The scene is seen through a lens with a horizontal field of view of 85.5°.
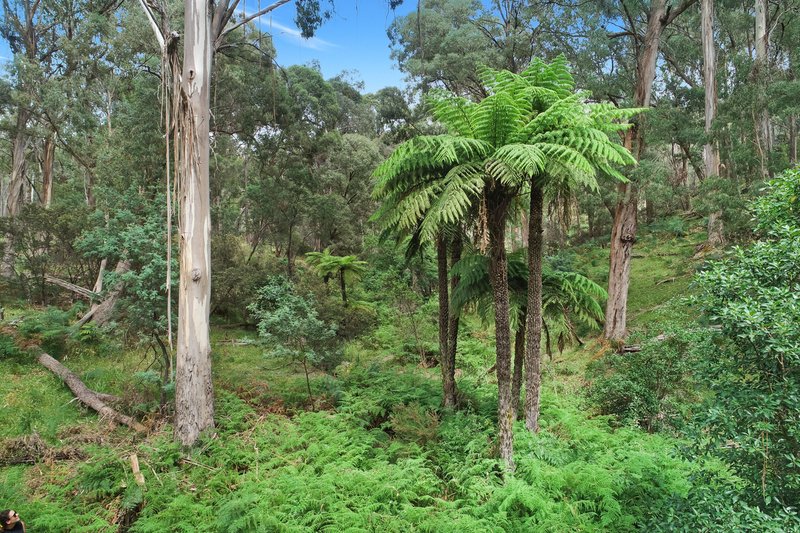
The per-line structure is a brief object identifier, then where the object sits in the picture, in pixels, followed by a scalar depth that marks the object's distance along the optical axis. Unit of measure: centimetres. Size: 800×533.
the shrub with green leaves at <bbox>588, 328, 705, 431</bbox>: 766
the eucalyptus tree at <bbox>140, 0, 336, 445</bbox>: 678
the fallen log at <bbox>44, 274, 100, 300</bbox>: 1177
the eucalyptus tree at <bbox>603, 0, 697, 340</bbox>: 1171
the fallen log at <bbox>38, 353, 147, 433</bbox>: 761
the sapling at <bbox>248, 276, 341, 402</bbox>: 895
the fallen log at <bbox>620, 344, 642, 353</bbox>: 1103
